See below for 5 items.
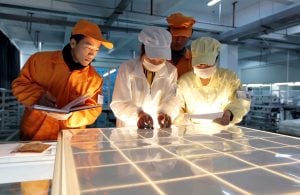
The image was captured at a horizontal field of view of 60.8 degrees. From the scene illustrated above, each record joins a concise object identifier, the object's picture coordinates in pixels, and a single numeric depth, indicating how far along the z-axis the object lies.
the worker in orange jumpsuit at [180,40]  1.87
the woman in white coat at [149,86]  1.38
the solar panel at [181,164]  0.50
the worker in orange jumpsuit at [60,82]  1.50
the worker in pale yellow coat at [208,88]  1.57
